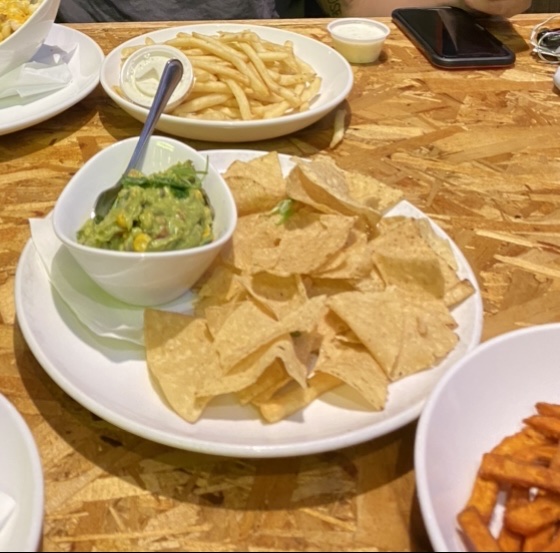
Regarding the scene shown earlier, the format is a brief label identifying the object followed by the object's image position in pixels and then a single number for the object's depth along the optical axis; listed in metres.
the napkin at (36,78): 0.59
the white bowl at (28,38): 0.56
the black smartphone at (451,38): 0.71
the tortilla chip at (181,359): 0.32
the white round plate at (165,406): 0.30
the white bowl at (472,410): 0.28
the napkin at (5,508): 0.28
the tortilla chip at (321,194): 0.42
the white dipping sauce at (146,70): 0.57
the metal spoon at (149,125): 0.40
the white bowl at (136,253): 0.35
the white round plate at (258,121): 0.54
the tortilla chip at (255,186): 0.43
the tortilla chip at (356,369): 0.32
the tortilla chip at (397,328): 0.34
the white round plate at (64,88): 0.56
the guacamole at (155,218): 0.37
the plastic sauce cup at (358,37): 0.70
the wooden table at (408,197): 0.30
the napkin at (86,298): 0.36
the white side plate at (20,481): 0.27
